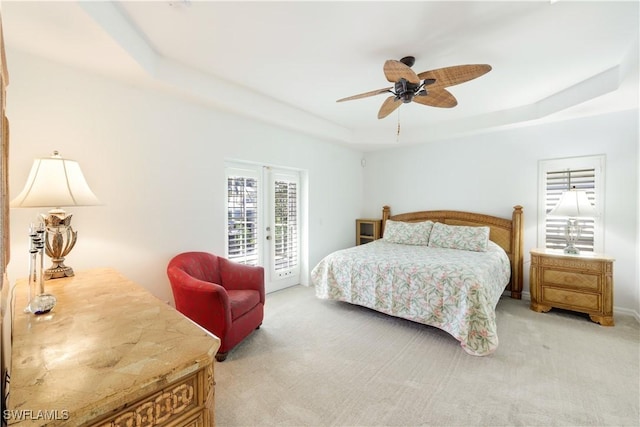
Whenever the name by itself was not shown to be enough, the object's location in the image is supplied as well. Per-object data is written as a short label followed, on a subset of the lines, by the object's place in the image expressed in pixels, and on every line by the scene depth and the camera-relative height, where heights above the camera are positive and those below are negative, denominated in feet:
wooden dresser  2.28 -1.57
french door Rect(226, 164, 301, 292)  12.05 -0.51
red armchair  7.63 -2.59
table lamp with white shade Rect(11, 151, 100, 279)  5.58 +0.26
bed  8.34 -2.29
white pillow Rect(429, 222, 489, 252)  12.70 -1.32
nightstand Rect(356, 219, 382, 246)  17.81 -1.35
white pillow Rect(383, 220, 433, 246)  14.42 -1.22
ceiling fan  6.73 +3.47
